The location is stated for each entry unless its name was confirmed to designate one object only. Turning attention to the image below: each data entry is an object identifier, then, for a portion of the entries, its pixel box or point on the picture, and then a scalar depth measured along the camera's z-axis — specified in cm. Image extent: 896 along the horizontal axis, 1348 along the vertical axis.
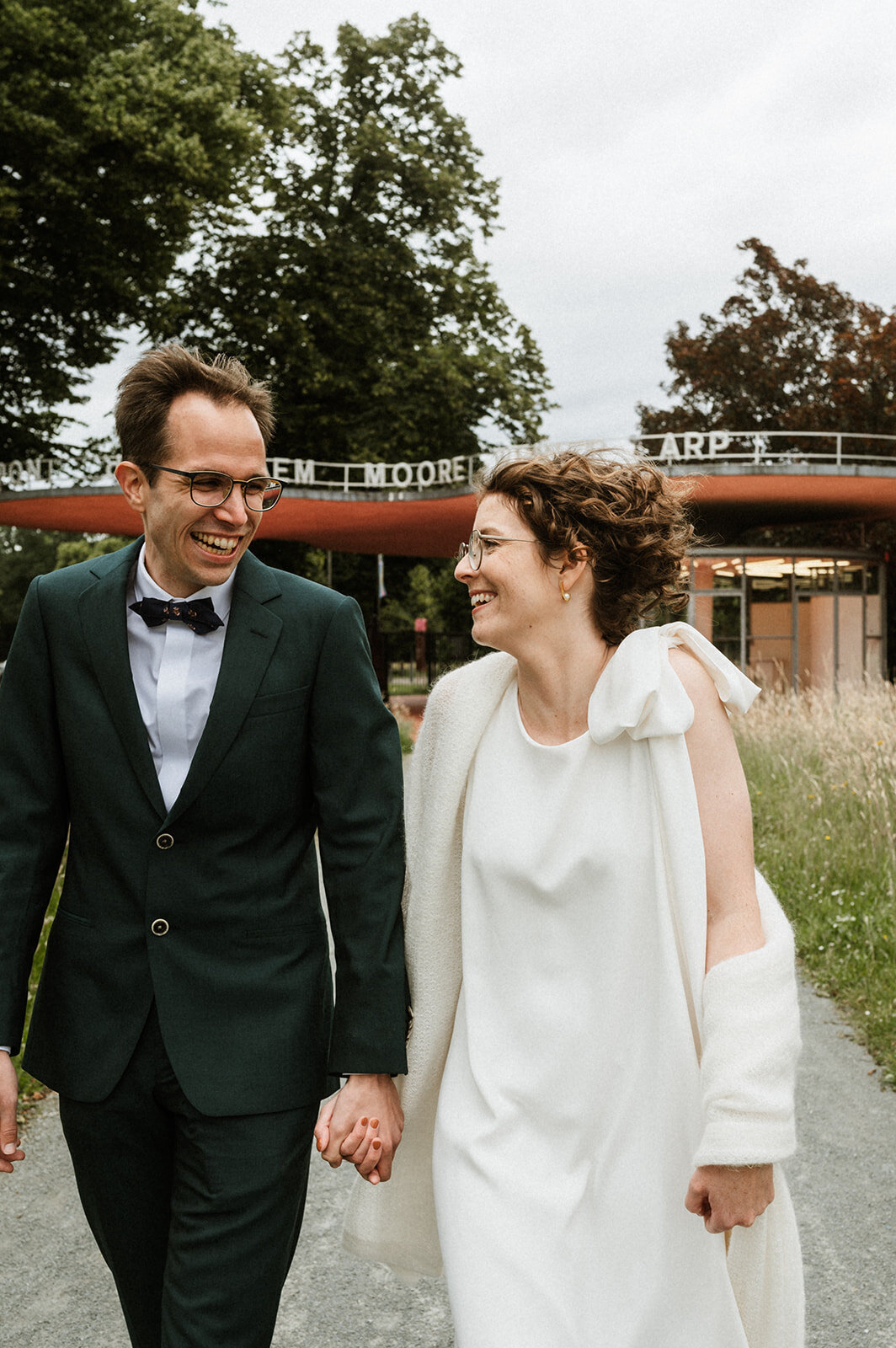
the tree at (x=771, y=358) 3341
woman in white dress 211
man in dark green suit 236
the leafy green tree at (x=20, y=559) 7419
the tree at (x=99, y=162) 1914
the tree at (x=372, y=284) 2745
